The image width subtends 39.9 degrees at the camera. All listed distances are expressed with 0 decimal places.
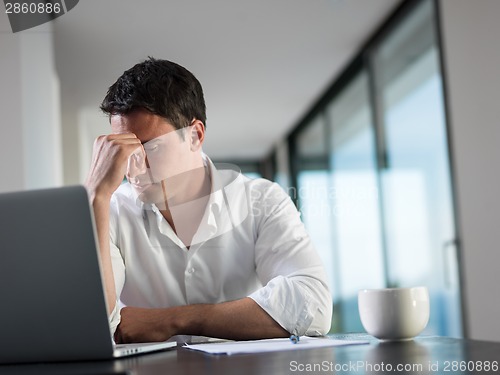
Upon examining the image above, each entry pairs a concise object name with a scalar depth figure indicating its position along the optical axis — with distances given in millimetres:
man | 1703
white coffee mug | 1121
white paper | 1023
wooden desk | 793
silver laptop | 896
